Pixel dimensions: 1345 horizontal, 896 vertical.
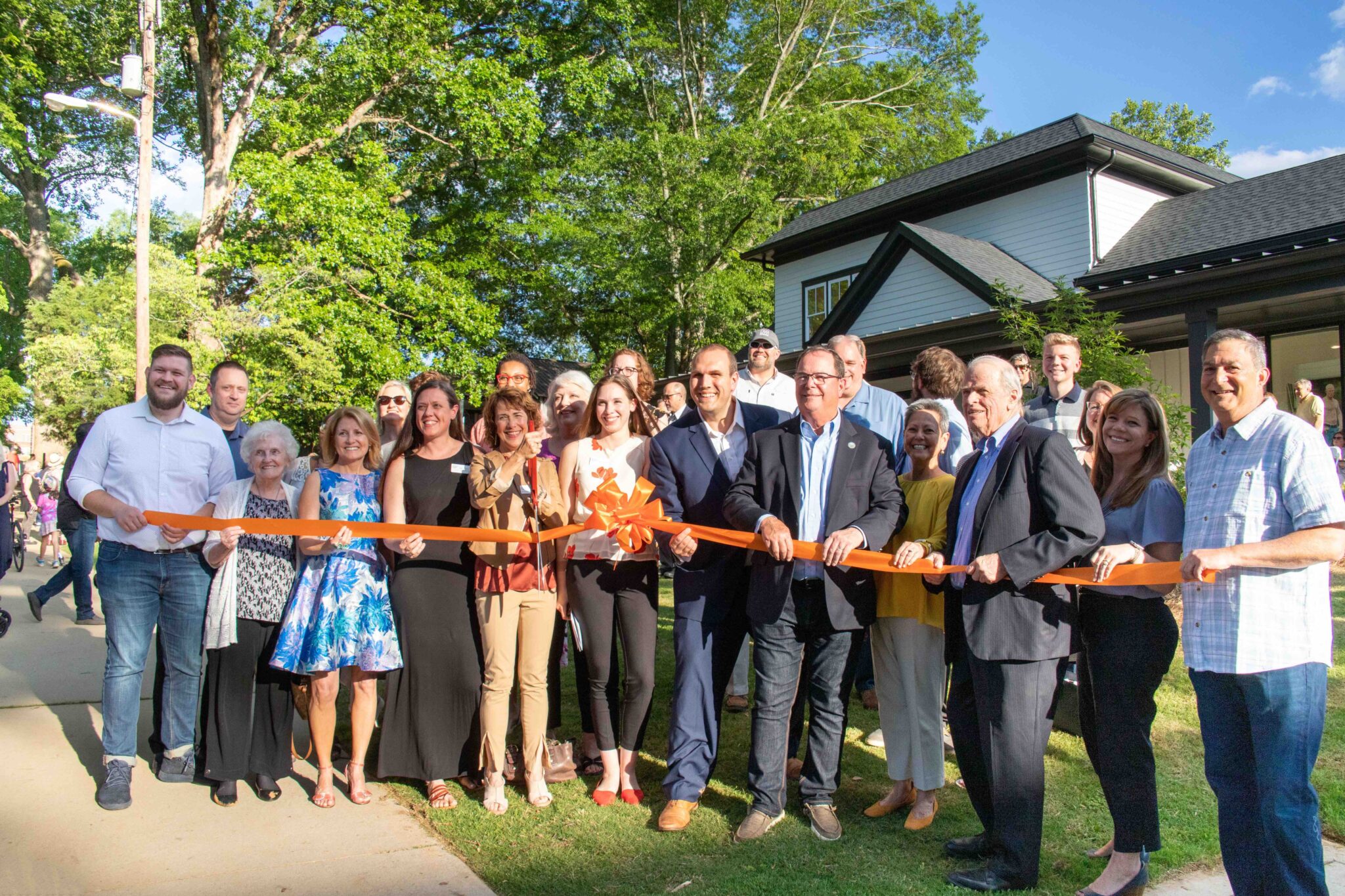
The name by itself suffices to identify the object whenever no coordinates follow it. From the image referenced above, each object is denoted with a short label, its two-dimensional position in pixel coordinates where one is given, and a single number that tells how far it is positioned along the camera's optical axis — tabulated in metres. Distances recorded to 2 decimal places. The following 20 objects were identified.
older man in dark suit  3.57
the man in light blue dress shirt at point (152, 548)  4.56
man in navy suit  4.36
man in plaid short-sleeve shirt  2.91
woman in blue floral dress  4.53
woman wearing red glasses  5.49
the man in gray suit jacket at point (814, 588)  4.17
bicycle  14.84
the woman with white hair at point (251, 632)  4.59
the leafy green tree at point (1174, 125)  35.94
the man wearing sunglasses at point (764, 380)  7.00
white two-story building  12.94
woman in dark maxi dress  4.64
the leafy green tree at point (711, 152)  24.56
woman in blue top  3.52
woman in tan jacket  4.54
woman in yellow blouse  4.31
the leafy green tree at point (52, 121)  23.14
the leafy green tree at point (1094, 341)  9.23
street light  13.83
